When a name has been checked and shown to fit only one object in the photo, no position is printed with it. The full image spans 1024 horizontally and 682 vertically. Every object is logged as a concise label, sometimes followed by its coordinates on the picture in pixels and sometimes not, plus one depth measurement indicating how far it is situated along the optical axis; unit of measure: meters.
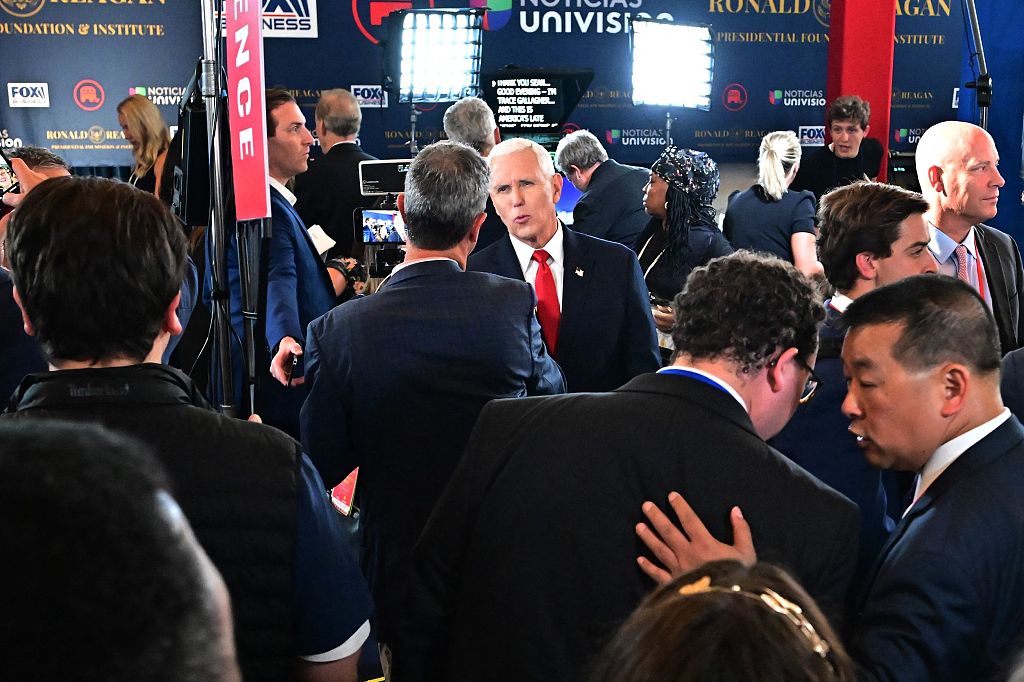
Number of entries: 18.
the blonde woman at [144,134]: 4.45
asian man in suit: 1.25
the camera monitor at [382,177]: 3.66
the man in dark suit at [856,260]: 1.87
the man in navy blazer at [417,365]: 2.06
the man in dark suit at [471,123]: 4.67
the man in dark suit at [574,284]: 2.81
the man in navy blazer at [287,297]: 2.91
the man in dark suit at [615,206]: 4.82
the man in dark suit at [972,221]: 3.03
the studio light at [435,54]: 7.97
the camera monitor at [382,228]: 3.64
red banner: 2.37
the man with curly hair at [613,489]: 1.37
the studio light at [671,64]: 8.63
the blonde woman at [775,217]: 4.77
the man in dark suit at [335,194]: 4.50
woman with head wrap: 4.02
